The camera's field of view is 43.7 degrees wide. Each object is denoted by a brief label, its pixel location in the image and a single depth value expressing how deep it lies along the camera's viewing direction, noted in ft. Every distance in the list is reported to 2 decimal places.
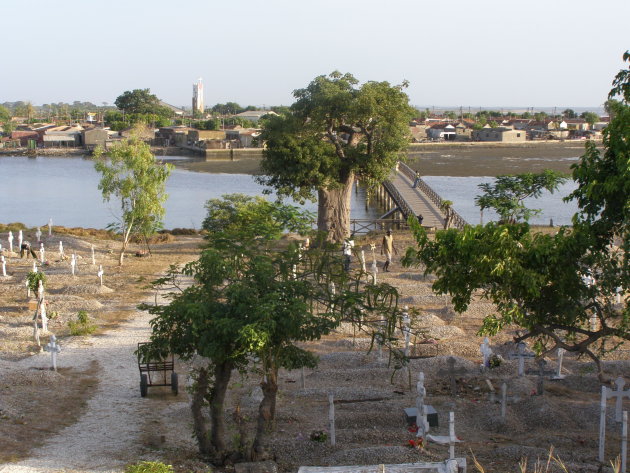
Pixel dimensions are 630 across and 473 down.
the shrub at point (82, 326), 60.95
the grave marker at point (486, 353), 49.52
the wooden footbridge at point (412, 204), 119.44
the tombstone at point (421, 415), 36.05
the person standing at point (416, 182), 166.12
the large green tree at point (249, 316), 31.35
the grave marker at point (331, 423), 35.91
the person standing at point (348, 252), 72.88
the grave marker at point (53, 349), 50.09
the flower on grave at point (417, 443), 34.63
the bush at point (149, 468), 29.45
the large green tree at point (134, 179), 92.27
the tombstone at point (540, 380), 43.73
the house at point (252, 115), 572.51
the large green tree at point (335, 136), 98.63
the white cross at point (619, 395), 36.60
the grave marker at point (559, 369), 47.37
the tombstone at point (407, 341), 52.22
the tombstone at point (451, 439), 31.85
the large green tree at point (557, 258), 31.35
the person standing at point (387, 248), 85.20
